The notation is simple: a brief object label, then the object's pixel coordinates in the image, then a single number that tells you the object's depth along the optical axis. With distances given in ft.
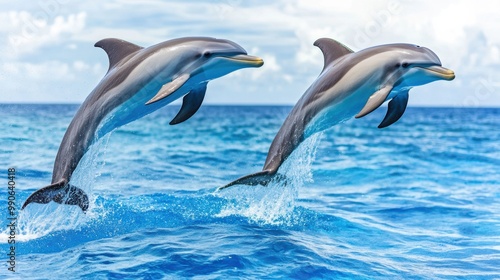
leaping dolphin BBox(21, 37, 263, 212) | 25.75
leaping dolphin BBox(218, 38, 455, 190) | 26.94
